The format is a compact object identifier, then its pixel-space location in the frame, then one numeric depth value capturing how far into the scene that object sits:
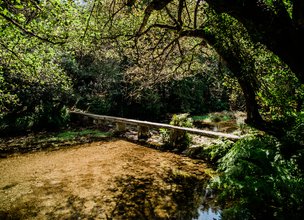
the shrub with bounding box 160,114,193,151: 9.64
